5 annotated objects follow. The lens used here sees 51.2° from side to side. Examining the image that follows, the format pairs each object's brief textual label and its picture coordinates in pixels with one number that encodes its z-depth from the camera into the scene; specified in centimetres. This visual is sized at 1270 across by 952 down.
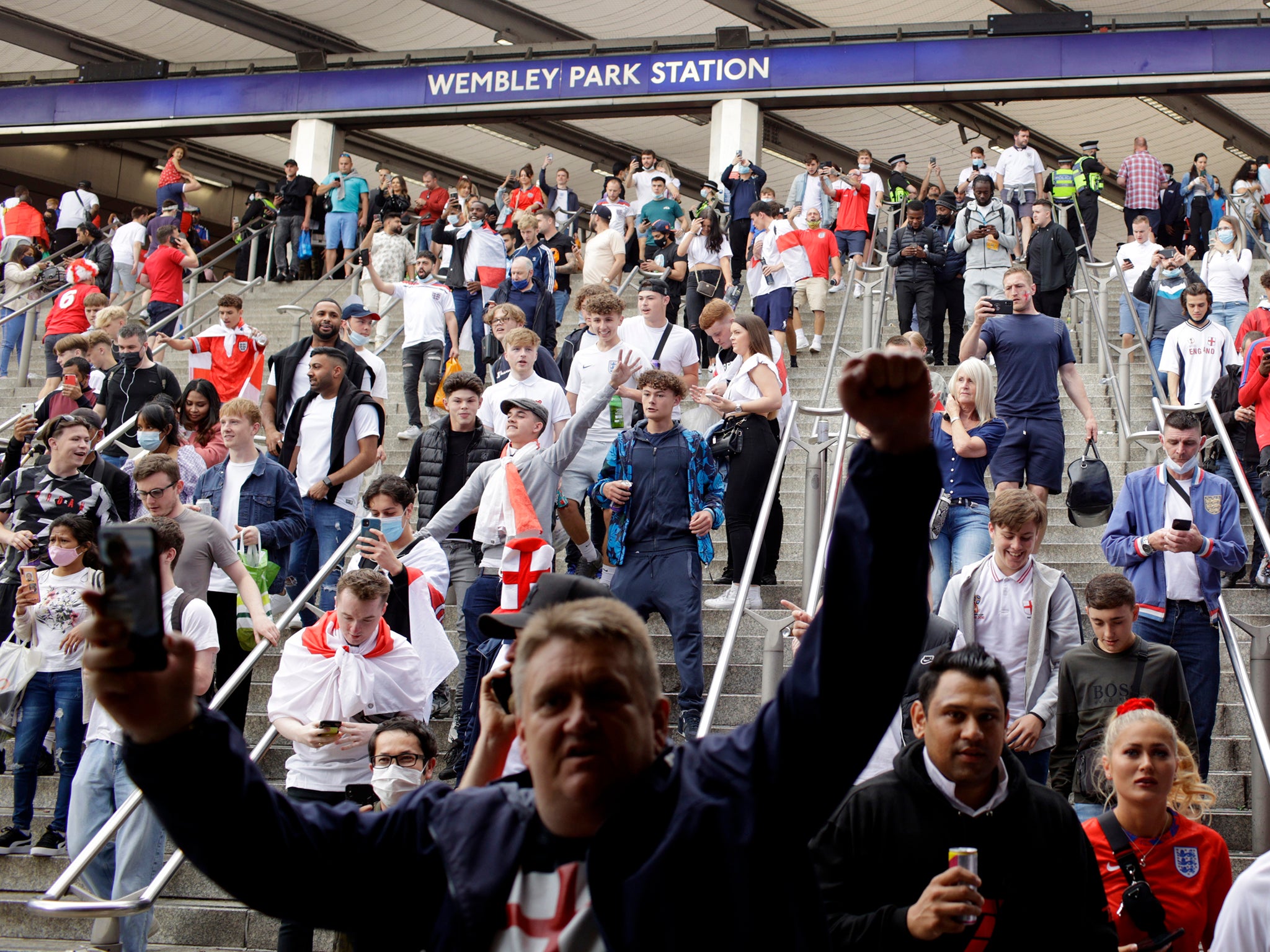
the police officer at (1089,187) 1437
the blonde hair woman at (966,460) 639
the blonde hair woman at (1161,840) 371
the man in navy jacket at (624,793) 158
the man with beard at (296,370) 804
